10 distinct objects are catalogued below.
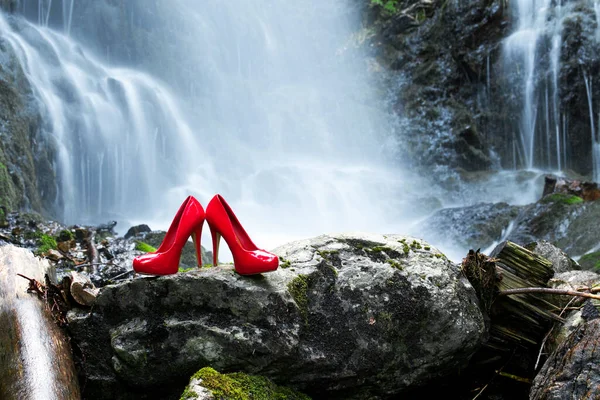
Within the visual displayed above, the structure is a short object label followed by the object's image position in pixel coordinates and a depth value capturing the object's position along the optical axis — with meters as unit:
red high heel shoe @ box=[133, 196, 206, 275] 2.71
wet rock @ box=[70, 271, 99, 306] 2.89
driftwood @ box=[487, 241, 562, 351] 3.11
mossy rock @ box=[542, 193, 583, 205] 8.74
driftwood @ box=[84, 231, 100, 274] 5.98
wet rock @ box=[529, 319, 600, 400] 2.28
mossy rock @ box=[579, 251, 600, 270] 6.09
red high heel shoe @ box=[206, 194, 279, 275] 2.73
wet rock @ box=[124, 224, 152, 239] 9.05
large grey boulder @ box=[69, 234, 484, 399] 2.59
